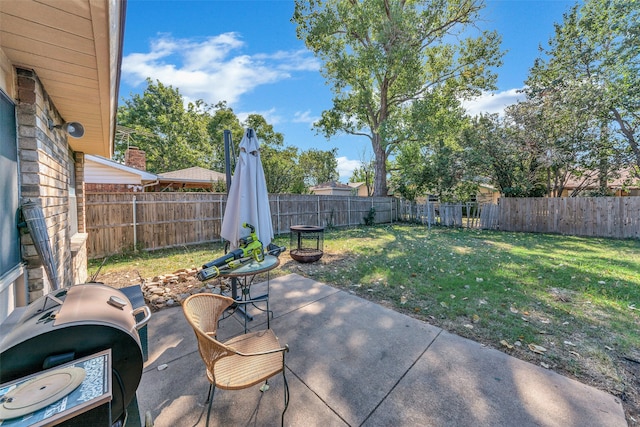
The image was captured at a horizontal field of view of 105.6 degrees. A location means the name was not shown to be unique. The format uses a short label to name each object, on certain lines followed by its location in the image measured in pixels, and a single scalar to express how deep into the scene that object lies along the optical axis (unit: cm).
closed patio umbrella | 321
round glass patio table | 268
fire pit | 570
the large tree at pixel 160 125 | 2044
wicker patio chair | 151
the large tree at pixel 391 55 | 1256
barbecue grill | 99
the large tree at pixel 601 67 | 875
